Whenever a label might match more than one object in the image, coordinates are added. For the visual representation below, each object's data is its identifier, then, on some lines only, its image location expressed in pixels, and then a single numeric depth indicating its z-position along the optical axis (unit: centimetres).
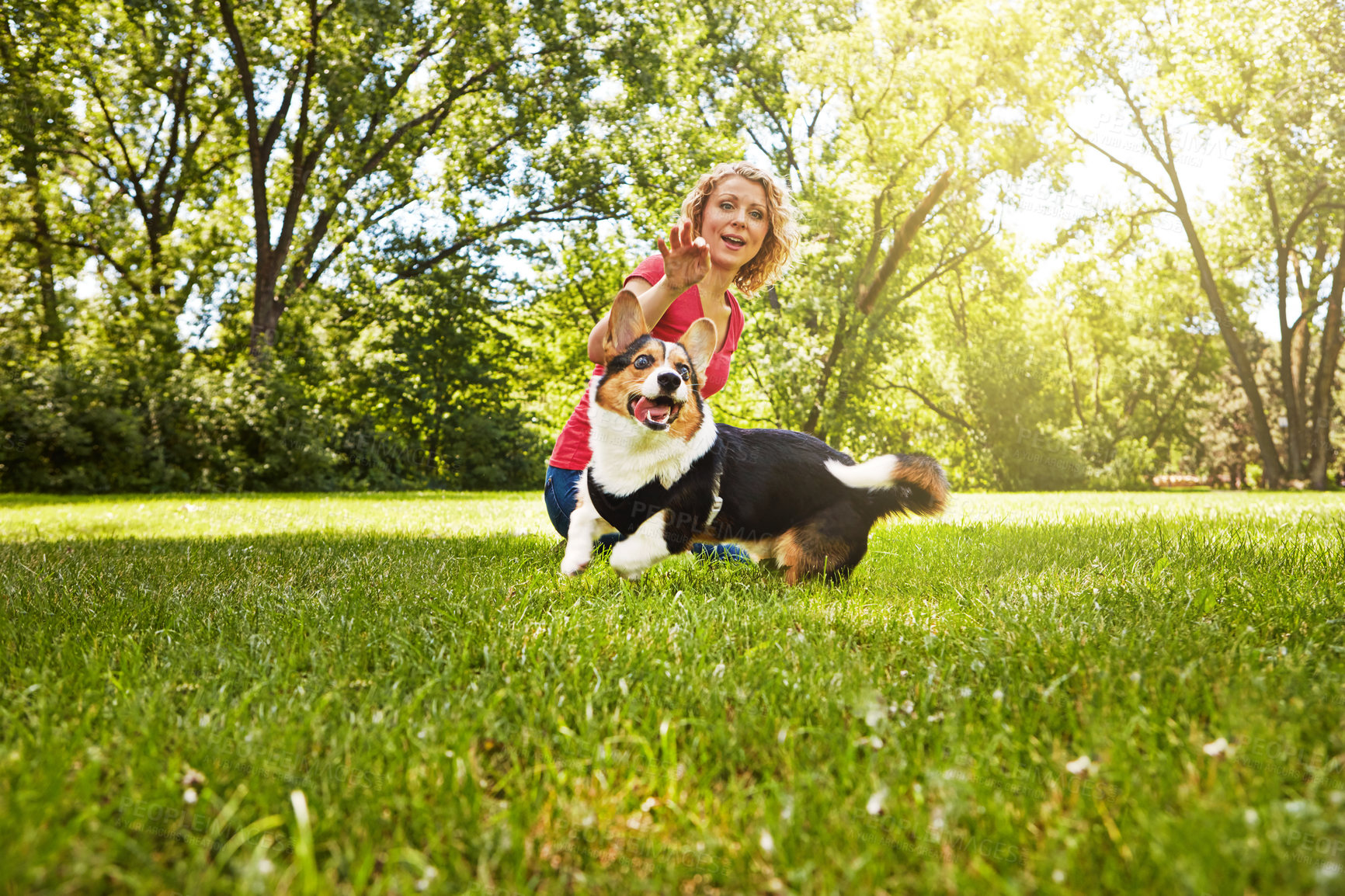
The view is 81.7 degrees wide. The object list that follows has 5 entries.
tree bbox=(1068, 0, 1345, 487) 1602
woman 339
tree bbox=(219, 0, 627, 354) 1619
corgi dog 323
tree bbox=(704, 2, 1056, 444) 1609
